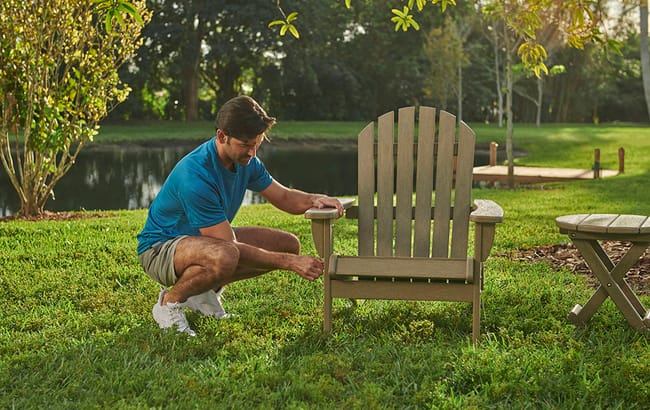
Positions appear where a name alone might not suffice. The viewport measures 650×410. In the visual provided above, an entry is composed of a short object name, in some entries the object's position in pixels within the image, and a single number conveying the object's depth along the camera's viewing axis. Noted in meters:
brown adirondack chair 4.00
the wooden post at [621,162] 17.06
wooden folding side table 3.93
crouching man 3.90
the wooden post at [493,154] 17.64
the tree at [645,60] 9.91
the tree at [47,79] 8.68
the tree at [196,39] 33.25
